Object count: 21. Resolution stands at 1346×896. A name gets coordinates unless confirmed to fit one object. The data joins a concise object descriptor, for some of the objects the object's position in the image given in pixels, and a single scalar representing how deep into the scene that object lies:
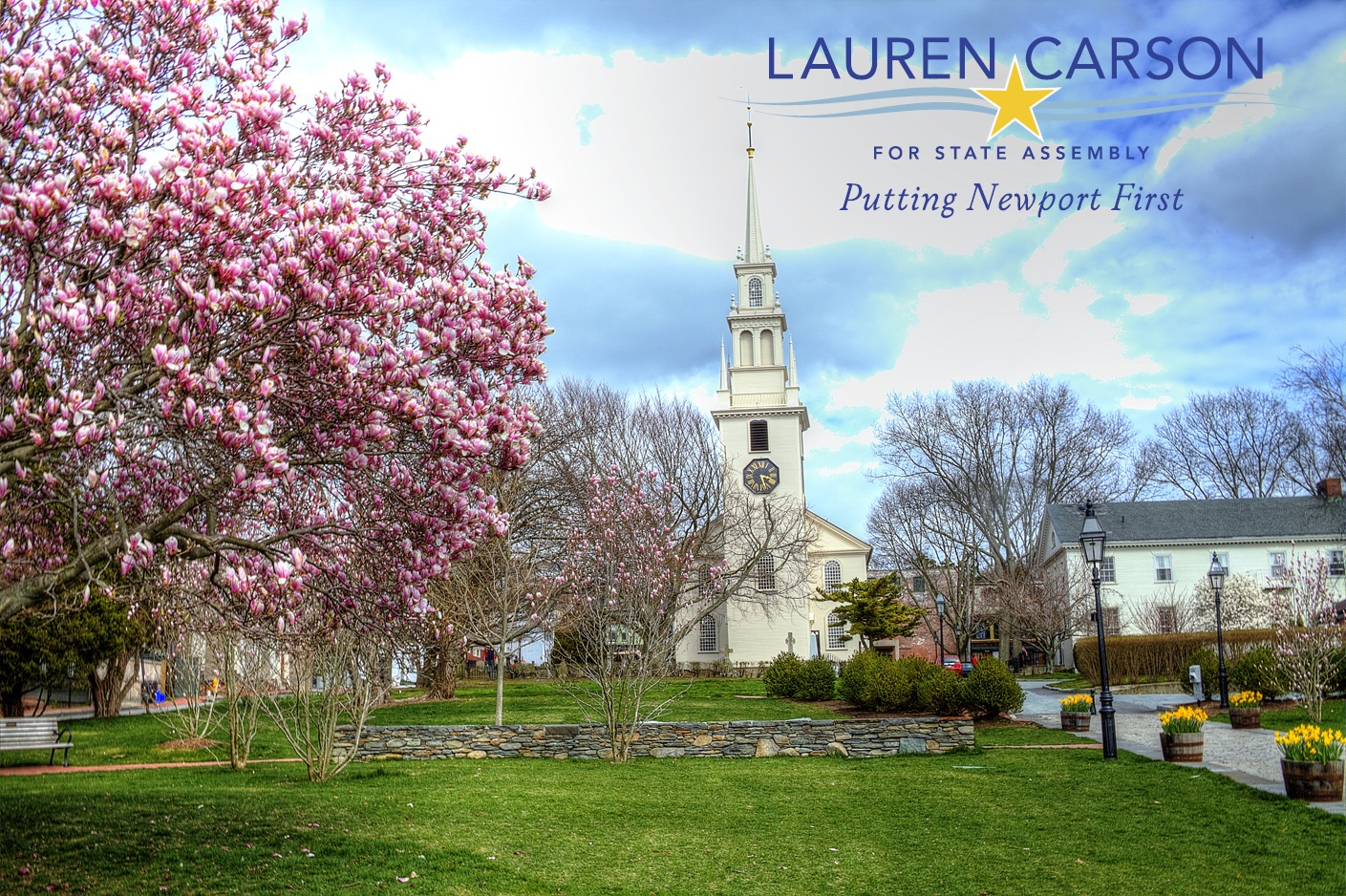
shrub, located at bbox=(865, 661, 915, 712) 20.25
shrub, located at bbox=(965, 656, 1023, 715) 18.86
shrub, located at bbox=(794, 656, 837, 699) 25.80
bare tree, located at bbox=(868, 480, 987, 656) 47.62
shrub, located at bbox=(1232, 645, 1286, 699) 20.27
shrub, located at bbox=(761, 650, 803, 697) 26.58
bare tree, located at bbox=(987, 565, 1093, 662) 43.81
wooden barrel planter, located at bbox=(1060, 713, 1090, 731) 17.97
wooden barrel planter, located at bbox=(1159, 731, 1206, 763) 13.05
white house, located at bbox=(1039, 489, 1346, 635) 45.59
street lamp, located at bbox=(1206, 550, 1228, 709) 21.50
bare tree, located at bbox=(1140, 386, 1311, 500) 49.97
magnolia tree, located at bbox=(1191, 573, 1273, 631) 38.91
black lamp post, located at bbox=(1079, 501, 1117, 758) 13.57
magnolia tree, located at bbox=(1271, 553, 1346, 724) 17.08
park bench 14.45
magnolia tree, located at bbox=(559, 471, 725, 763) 15.14
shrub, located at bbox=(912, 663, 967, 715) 19.02
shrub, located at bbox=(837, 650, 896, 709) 20.91
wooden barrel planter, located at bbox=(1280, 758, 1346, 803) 9.56
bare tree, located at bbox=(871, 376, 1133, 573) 48.25
